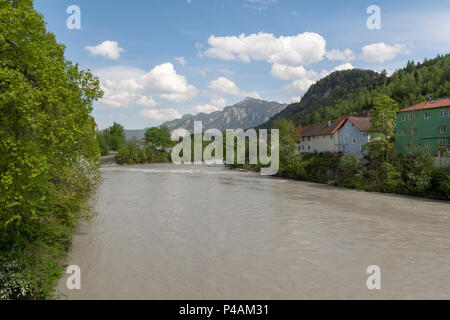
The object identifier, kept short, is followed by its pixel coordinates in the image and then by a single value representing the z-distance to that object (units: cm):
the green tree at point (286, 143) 5744
